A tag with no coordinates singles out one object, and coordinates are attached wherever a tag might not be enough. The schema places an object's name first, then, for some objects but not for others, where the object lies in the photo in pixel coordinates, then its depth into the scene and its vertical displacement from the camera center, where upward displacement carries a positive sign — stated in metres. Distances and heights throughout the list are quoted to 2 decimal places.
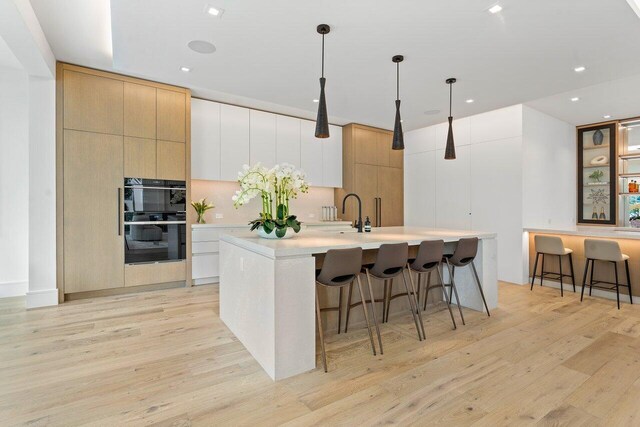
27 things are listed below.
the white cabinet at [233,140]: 5.19 +1.15
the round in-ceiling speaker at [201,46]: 3.21 +1.67
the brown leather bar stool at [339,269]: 2.45 -0.45
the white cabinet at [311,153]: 6.00 +1.08
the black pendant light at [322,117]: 2.86 +0.82
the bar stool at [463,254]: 3.36 -0.46
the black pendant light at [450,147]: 3.87 +0.75
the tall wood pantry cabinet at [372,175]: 6.34 +0.72
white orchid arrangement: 2.73 +0.18
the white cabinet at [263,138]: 5.46 +1.24
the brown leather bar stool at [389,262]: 2.76 -0.45
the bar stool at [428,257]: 3.08 -0.44
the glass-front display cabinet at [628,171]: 5.91 +0.72
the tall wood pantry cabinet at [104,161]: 3.89 +0.65
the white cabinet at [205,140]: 4.96 +1.11
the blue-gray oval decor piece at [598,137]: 6.22 +1.40
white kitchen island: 2.25 -0.62
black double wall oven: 4.26 -0.12
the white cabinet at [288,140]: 5.73 +1.27
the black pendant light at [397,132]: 3.45 +0.84
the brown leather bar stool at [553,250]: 4.51 -0.56
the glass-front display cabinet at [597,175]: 6.04 +0.67
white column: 3.72 +0.21
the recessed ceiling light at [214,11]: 2.66 +1.66
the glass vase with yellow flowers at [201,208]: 5.04 +0.05
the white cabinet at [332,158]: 6.28 +1.02
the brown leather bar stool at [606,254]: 3.94 -0.55
